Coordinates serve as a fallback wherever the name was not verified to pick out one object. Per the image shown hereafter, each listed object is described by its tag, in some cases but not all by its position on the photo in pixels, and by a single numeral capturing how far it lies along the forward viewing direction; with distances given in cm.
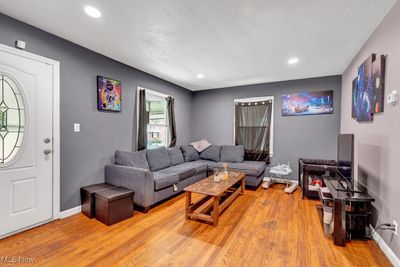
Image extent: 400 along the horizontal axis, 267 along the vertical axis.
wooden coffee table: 242
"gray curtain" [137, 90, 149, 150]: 373
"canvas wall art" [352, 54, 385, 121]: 202
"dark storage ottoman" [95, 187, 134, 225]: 239
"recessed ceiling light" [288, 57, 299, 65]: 319
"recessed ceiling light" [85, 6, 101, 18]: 193
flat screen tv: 223
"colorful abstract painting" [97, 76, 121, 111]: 302
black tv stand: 199
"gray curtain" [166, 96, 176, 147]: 464
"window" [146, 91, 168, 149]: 422
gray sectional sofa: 278
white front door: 209
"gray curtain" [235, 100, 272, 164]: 464
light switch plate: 271
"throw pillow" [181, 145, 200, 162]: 468
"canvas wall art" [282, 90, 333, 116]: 408
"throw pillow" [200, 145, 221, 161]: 485
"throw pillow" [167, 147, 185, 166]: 415
